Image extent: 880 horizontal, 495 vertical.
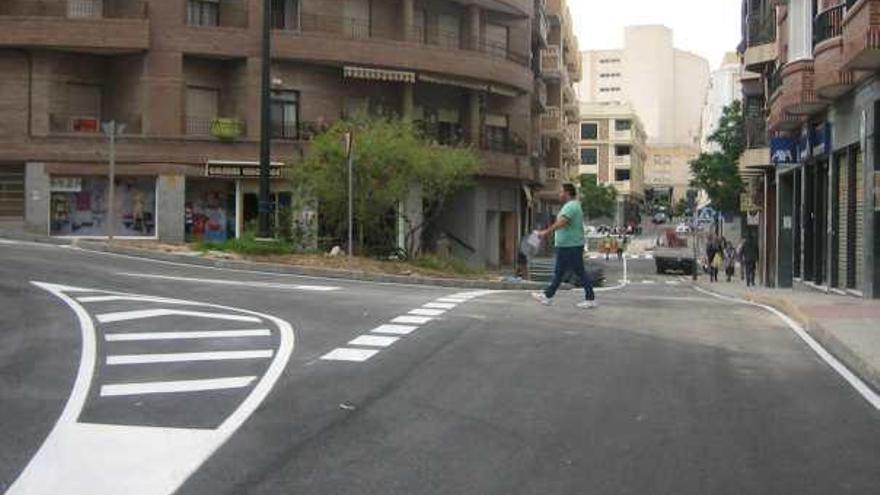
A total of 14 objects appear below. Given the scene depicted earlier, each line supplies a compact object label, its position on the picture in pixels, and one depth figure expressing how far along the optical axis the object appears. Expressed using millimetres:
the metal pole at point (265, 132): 25250
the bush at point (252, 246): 25016
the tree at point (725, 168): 57656
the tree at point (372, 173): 26344
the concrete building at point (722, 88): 95150
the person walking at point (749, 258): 37312
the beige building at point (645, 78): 184875
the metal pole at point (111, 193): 26961
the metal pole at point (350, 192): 23797
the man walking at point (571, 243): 14969
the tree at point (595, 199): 115125
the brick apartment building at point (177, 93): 38812
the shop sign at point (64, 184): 39188
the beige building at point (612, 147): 134125
